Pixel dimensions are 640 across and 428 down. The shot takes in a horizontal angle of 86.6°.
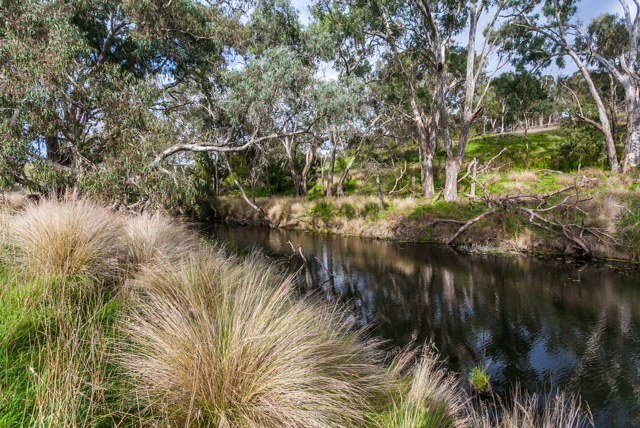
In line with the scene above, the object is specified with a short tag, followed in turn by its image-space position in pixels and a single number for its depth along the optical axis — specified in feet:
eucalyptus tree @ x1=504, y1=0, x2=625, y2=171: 58.03
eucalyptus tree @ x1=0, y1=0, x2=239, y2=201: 27.14
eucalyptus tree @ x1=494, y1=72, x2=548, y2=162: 69.36
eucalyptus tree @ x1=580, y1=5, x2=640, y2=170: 53.52
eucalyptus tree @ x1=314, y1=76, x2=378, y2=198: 41.47
